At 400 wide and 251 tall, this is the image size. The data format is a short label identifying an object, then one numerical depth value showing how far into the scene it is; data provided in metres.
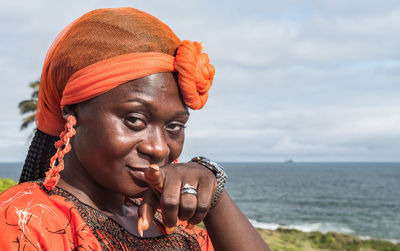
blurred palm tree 27.59
